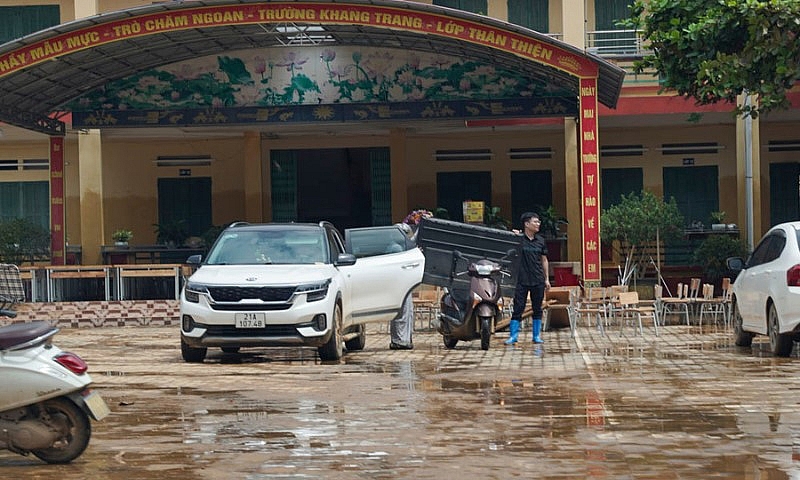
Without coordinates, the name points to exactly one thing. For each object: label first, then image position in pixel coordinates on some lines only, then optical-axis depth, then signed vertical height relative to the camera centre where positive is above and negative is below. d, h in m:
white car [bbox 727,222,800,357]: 14.34 -0.84
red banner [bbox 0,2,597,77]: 22.94 +3.63
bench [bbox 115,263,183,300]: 25.23 -0.74
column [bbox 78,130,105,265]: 30.20 +0.96
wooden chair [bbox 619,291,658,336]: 19.05 -1.25
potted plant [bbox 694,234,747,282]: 27.89 -0.69
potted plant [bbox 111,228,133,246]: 31.30 -0.07
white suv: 14.48 -0.66
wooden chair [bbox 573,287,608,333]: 20.56 -1.29
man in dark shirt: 17.36 -0.63
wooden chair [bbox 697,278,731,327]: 21.42 -1.30
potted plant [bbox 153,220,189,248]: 32.00 -0.02
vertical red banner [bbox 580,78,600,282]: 23.05 +0.73
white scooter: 8.26 -1.04
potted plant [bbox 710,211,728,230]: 29.63 -0.02
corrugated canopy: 22.92 +3.60
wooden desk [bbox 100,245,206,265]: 31.13 -0.49
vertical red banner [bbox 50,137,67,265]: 29.06 +0.72
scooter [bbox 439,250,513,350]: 16.64 -1.04
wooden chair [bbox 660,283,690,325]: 21.41 -1.51
